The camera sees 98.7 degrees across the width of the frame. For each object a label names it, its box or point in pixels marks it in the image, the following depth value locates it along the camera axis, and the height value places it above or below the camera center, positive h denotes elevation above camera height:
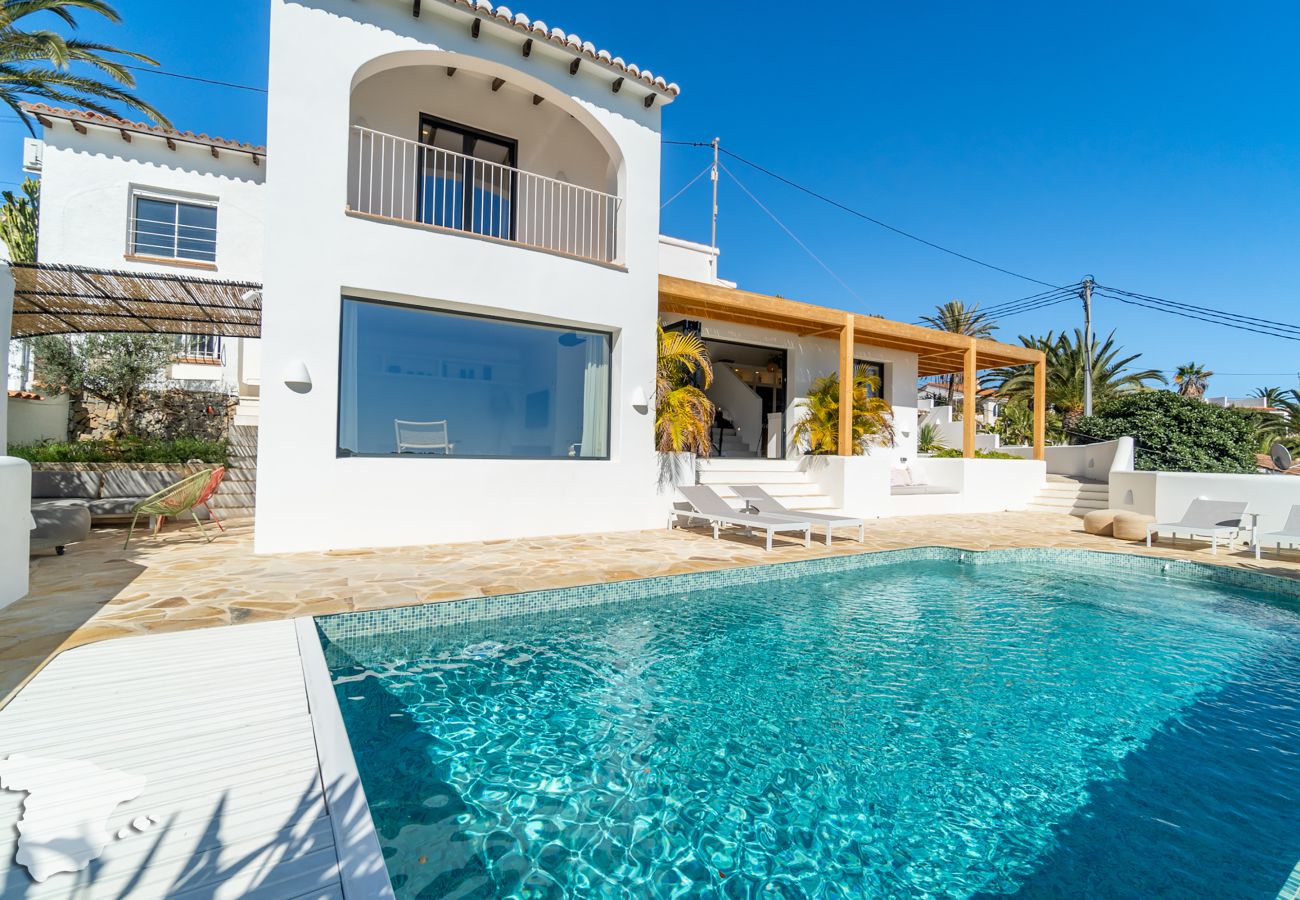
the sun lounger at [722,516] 8.17 -0.97
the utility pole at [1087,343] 21.72 +4.78
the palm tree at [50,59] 7.29 +5.30
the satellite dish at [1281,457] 13.05 +0.25
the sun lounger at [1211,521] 8.90 -0.92
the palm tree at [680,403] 9.66 +0.87
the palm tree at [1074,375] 24.95 +4.06
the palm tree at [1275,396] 32.72 +4.47
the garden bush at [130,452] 9.63 -0.25
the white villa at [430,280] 6.85 +2.60
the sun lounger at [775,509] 8.48 -0.93
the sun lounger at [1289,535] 7.88 -0.96
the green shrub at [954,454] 16.21 +0.16
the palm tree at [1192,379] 29.70 +4.75
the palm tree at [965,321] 30.06 +7.51
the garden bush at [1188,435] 15.04 +0.84
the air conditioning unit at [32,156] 12.12 +6.12
